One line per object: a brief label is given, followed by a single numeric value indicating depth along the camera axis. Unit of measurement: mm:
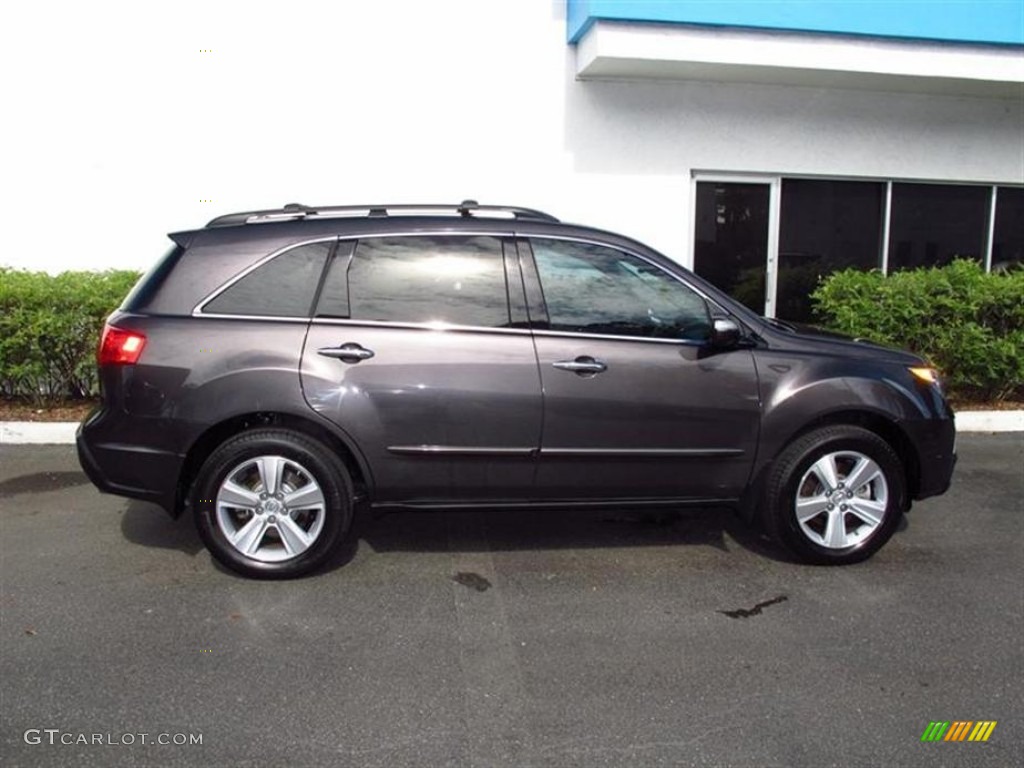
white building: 7902
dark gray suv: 3984
